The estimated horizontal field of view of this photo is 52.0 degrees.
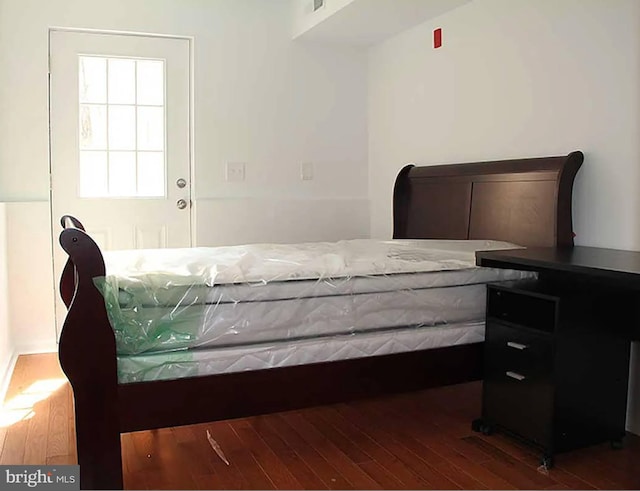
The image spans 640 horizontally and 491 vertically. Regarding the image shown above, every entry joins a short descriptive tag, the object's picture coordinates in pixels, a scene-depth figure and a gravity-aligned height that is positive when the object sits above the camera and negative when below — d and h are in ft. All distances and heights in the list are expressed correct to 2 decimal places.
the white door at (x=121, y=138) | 13.16 +1.07
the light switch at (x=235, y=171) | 14.25 +0.44
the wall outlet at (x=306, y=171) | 14.92 +0.49
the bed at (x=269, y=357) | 6.61 -1.85
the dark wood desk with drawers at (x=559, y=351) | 7.57 -1.85
